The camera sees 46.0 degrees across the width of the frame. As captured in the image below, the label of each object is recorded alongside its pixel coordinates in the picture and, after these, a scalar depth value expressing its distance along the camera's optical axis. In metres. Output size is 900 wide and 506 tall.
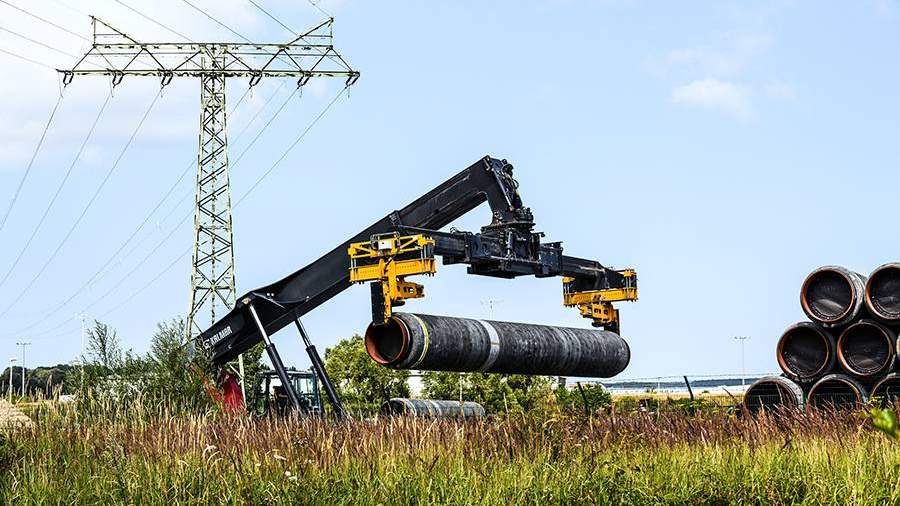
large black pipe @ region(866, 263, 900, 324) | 17.03
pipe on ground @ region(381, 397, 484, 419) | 23.94
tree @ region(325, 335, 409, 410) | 42.12
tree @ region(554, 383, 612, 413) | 24.77
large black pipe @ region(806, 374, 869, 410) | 17.09
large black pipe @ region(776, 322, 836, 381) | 18.05
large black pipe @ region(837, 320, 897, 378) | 16.81
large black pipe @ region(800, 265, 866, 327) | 17.41
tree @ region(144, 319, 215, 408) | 17.80
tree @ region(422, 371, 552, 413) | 40.16
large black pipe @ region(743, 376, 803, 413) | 18.09
